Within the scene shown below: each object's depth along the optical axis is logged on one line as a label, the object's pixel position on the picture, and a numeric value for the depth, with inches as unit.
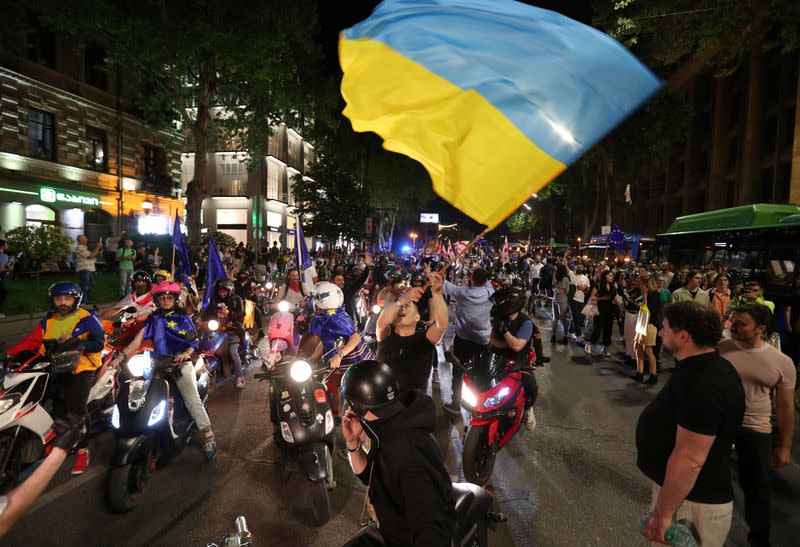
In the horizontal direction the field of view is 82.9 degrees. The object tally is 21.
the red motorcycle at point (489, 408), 163.2
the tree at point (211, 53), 575.8
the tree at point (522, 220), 3017.5
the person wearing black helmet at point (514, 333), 180.1
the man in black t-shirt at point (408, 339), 168.2
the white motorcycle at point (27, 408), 141.8
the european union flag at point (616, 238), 816.4
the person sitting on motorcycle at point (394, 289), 296.8
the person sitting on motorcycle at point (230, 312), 282.4
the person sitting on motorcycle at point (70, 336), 174.4
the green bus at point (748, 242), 511.5
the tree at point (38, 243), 571.2
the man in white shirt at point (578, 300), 431.8
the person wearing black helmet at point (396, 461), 72.3
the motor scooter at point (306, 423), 144.9
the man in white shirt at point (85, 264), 496.1
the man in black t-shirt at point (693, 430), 82.3
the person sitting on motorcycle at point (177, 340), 178.1
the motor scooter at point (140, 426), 144.4
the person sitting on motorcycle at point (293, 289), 344.5
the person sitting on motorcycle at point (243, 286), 399.9
